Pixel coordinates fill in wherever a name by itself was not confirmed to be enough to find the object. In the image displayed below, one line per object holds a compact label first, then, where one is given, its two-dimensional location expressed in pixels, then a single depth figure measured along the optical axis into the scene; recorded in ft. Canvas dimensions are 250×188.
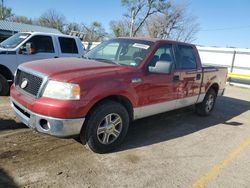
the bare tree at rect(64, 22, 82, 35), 208.26
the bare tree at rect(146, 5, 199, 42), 152.87
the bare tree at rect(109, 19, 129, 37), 165.13
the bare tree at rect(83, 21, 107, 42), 205.93
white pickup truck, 25.41
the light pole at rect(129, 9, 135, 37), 140.72
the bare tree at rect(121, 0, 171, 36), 140.78
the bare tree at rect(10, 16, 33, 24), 222.44
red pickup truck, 12.38
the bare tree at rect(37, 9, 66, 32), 213.05
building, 110.11
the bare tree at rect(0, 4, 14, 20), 210.75
